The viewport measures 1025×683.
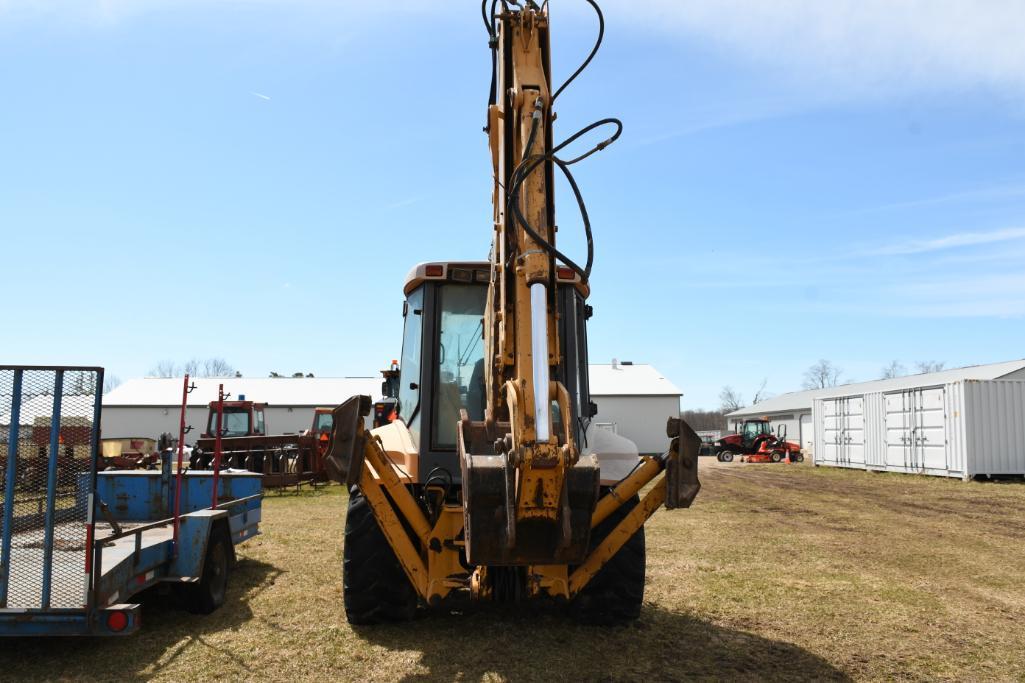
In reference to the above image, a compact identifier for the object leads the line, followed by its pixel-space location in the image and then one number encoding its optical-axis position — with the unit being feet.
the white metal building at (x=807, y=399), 125.39
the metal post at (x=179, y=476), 19.67
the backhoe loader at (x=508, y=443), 13.67
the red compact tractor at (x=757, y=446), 108.06
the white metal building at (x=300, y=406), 131.44
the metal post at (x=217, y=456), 21.66
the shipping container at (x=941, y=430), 69.10
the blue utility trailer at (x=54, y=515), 15.69
